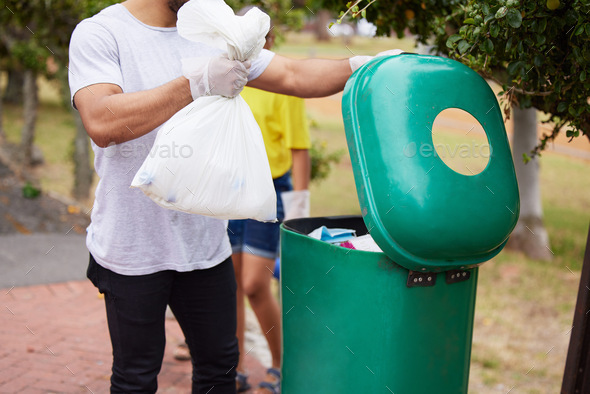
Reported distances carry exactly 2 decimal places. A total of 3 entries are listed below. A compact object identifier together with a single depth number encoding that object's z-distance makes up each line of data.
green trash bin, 1.78
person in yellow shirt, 3.01
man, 1.81
